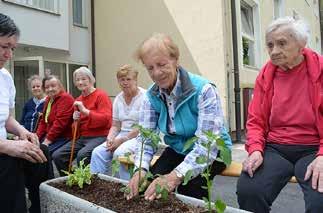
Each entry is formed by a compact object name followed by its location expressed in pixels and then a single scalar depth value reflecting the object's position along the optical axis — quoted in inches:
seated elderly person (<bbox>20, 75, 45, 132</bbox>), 210.4
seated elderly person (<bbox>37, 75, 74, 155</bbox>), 181.5
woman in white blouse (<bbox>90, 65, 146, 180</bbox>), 161.6
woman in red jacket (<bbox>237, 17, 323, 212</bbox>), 92.4
